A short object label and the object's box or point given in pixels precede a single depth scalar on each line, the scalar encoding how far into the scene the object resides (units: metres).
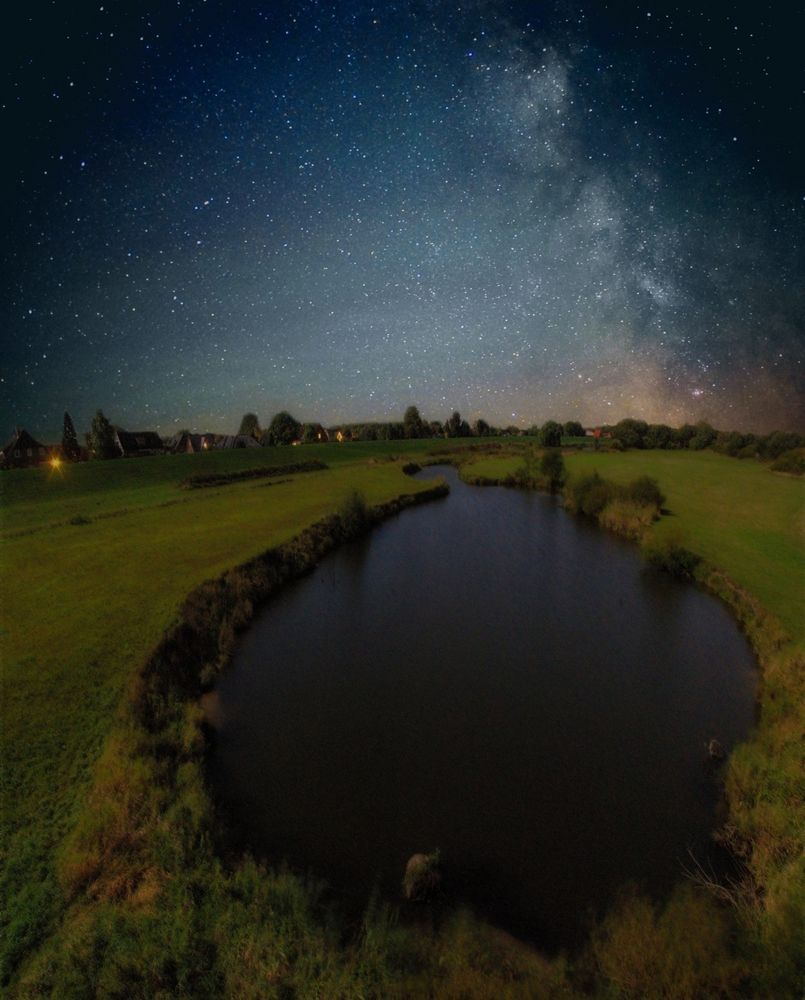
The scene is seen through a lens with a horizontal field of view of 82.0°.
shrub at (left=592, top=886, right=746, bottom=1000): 6.39
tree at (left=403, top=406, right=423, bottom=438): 154.00
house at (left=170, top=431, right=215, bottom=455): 119.31
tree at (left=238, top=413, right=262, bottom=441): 143.88
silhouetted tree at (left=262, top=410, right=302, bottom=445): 119.12
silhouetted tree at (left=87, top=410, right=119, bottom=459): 85.38
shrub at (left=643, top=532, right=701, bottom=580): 28.72
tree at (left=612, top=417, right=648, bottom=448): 116.88
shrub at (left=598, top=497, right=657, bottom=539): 38.97
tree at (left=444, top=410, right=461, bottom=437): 165.75
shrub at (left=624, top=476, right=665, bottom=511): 41.38
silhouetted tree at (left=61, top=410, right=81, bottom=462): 85.89
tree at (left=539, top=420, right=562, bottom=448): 101.31
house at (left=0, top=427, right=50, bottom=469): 77.12
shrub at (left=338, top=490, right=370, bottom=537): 38.06
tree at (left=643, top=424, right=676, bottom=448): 118.31
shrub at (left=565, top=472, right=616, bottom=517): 46.22
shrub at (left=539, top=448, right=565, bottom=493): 65.12
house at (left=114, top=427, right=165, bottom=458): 90.50
